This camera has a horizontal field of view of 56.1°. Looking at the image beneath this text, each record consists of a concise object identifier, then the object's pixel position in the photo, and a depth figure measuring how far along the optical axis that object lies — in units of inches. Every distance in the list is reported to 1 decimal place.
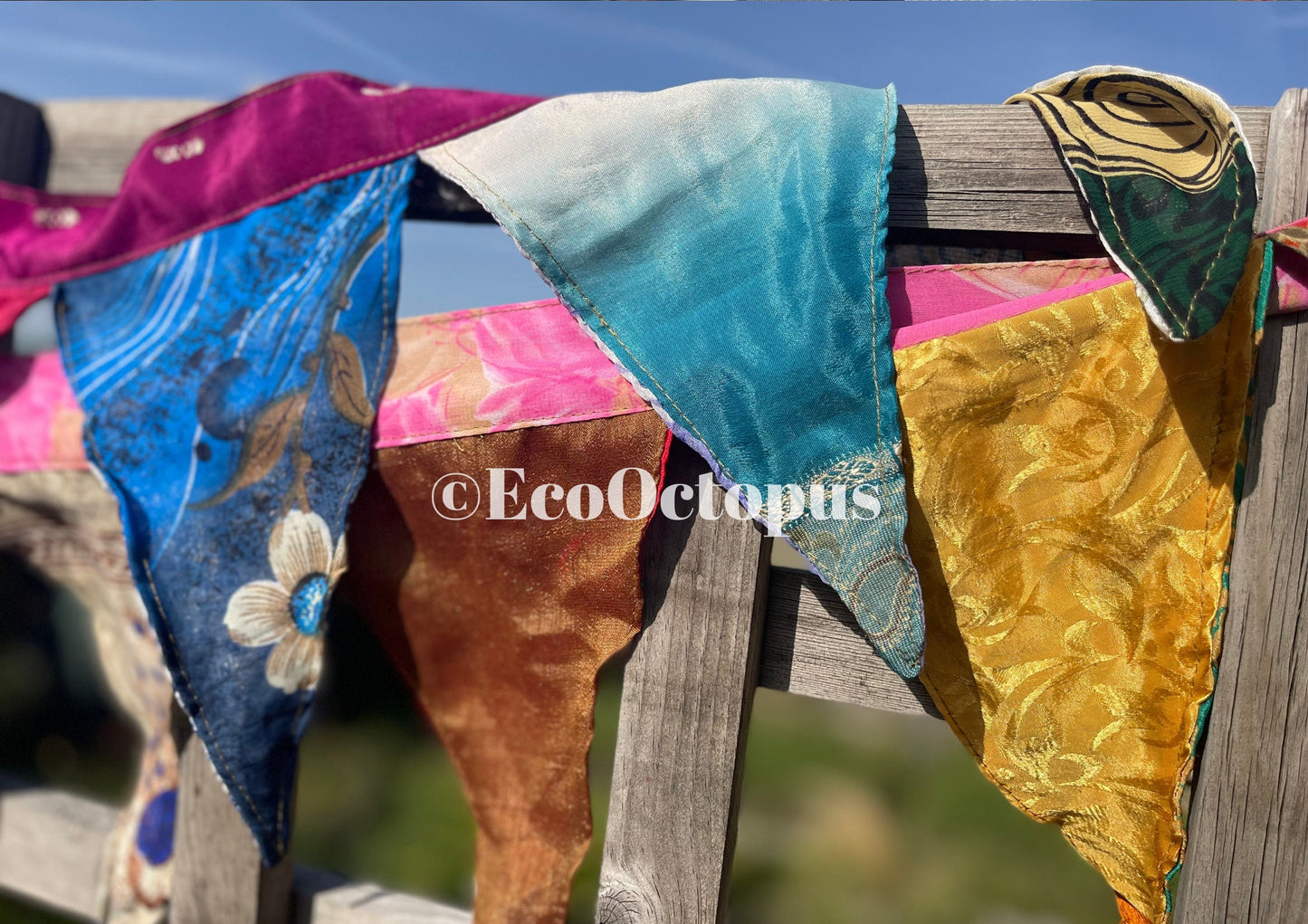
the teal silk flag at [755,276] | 18.8
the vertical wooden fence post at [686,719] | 20.3
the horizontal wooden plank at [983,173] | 19.7
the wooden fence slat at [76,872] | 23.6
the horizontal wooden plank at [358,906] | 23.3
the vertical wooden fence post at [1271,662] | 18.6
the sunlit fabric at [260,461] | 21.2
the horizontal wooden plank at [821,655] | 20.1
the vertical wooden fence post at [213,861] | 23.1
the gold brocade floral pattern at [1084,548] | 18.7
